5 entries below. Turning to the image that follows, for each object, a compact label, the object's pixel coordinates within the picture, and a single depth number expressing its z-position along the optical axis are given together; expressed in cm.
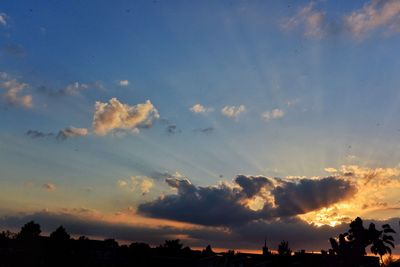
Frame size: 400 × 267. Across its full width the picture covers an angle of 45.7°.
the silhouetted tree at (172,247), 13238
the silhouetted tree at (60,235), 8250
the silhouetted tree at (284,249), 8616
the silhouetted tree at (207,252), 10908
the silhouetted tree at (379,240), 8529
